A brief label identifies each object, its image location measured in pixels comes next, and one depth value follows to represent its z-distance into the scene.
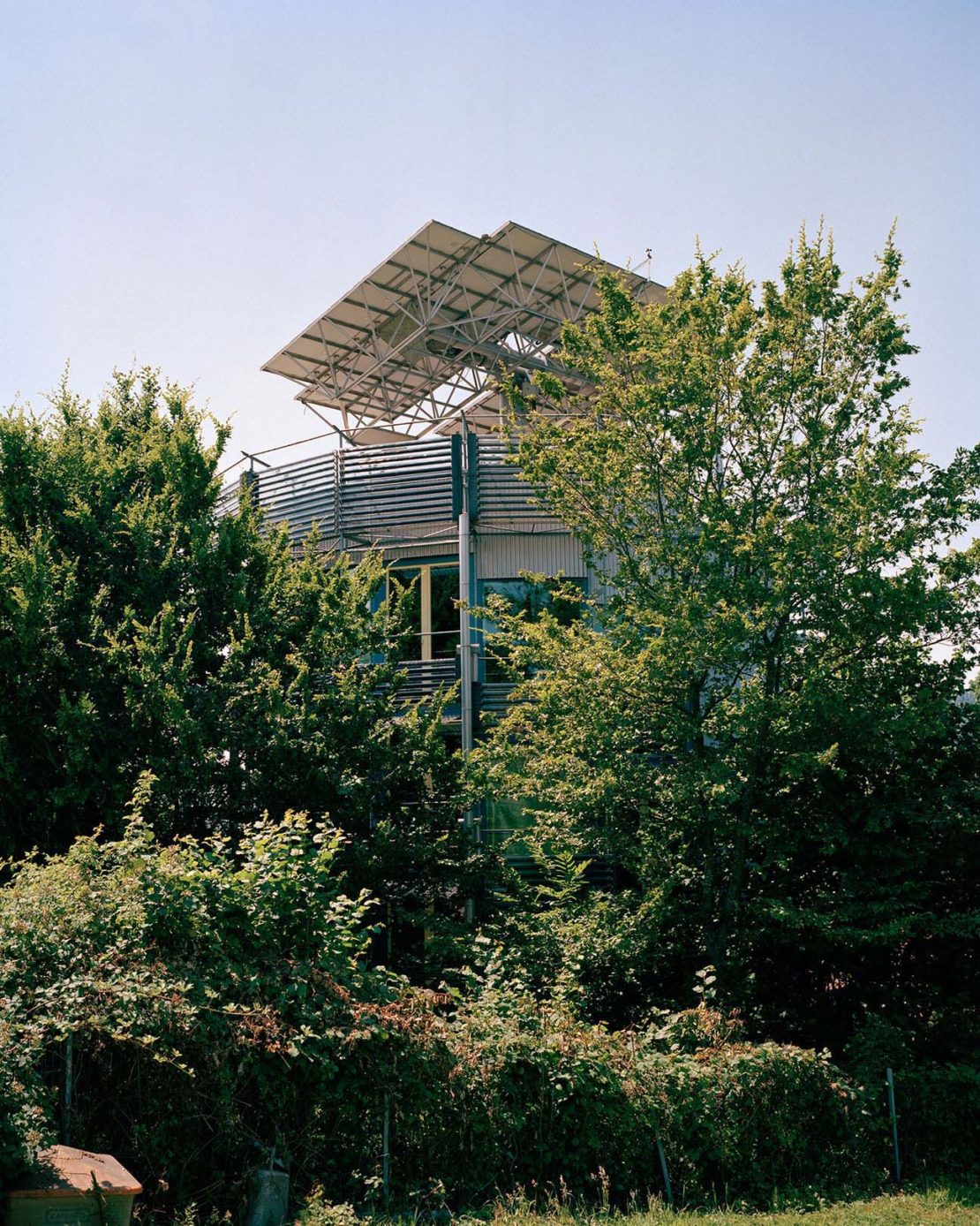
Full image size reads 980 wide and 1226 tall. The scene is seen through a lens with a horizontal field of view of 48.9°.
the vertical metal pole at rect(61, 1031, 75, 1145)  7.94
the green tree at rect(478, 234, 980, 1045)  13.55
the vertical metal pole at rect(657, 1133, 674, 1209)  9.92
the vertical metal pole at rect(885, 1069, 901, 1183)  12.09
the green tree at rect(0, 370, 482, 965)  13.99
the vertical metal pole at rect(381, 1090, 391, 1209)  8.97
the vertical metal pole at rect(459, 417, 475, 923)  18.72
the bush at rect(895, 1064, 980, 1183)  12.31
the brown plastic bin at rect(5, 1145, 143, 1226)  6.76
